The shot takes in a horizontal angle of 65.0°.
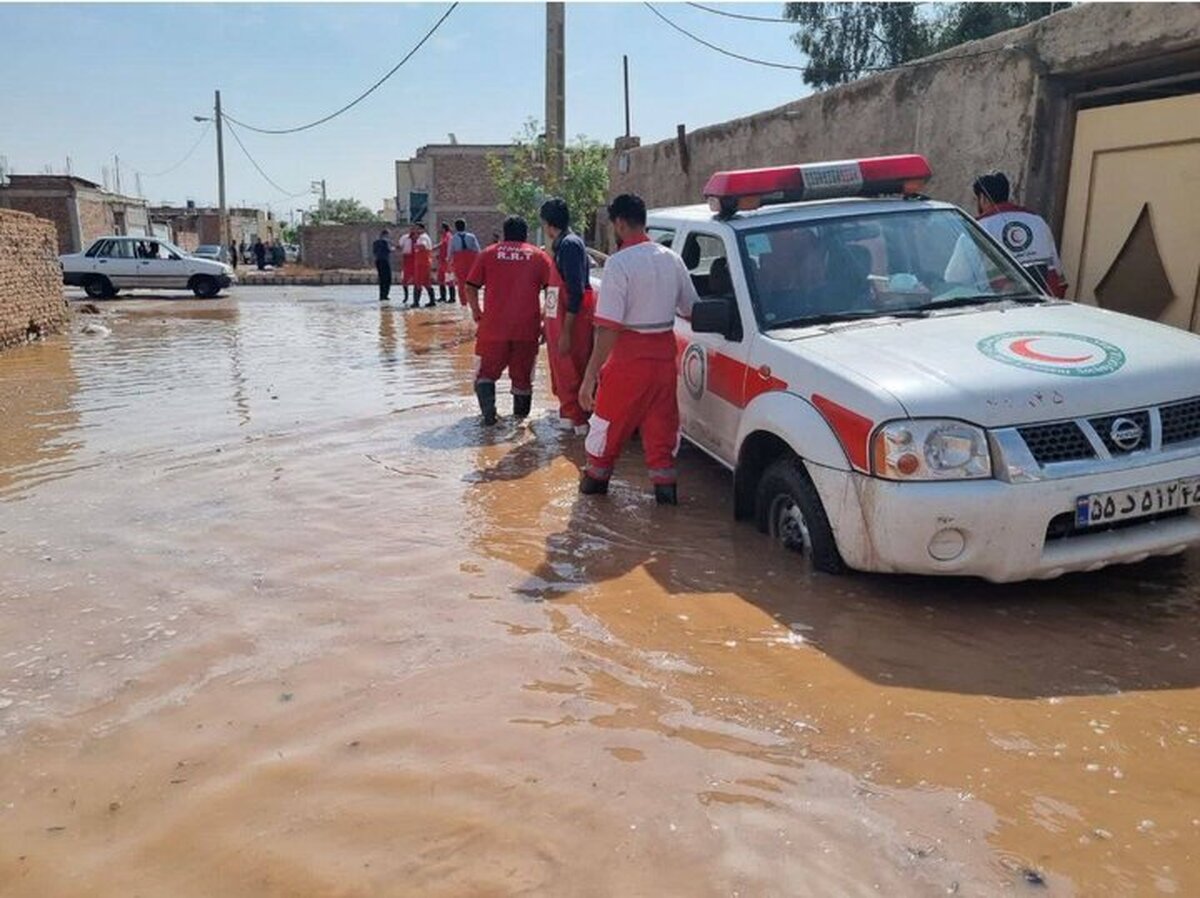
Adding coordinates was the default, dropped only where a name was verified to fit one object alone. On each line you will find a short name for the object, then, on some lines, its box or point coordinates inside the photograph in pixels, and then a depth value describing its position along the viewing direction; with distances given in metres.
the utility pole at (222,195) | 42.81
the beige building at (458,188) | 50.59
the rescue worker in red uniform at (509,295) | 7.10
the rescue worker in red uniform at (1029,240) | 5.71
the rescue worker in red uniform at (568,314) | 6.34
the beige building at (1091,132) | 6.15
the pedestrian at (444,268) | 18.94
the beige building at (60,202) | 35.38
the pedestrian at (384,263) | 22.67
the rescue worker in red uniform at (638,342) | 4.89
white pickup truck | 3.36
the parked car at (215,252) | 40.89
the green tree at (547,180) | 19.64
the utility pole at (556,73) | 17.30
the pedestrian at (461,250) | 14.46
